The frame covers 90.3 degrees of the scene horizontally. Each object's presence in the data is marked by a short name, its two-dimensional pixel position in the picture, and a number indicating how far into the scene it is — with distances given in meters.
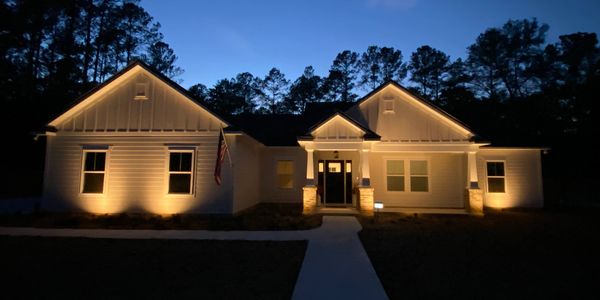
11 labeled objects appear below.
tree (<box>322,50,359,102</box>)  43.84
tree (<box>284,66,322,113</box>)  45.56
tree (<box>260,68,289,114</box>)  47.69
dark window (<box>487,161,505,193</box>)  14.72
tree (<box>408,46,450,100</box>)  39.78
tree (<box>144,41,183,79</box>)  35.22
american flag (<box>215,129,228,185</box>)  10.83
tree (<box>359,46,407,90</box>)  42.03
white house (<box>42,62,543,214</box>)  11.81
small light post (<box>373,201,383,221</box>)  11.78
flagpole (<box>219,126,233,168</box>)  11.32
